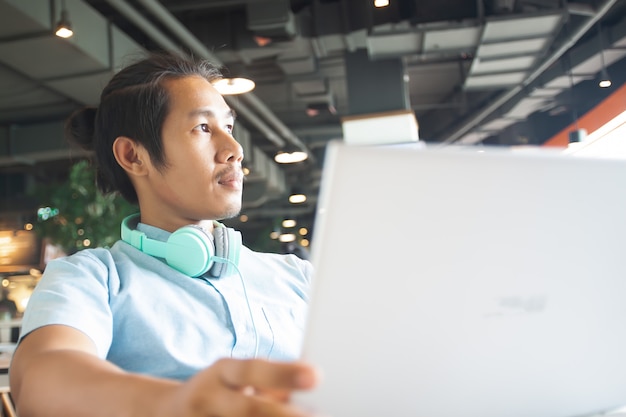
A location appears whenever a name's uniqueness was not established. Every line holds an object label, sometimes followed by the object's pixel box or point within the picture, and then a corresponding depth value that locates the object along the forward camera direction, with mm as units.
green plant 6957
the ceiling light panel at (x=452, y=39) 6004
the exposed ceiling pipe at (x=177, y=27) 5621
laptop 613
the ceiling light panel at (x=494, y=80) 7688
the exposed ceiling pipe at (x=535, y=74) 6250
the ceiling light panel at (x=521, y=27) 5781
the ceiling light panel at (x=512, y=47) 6344
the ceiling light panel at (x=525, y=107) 8781
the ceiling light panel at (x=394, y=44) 6051
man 965
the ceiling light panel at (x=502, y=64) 6992
